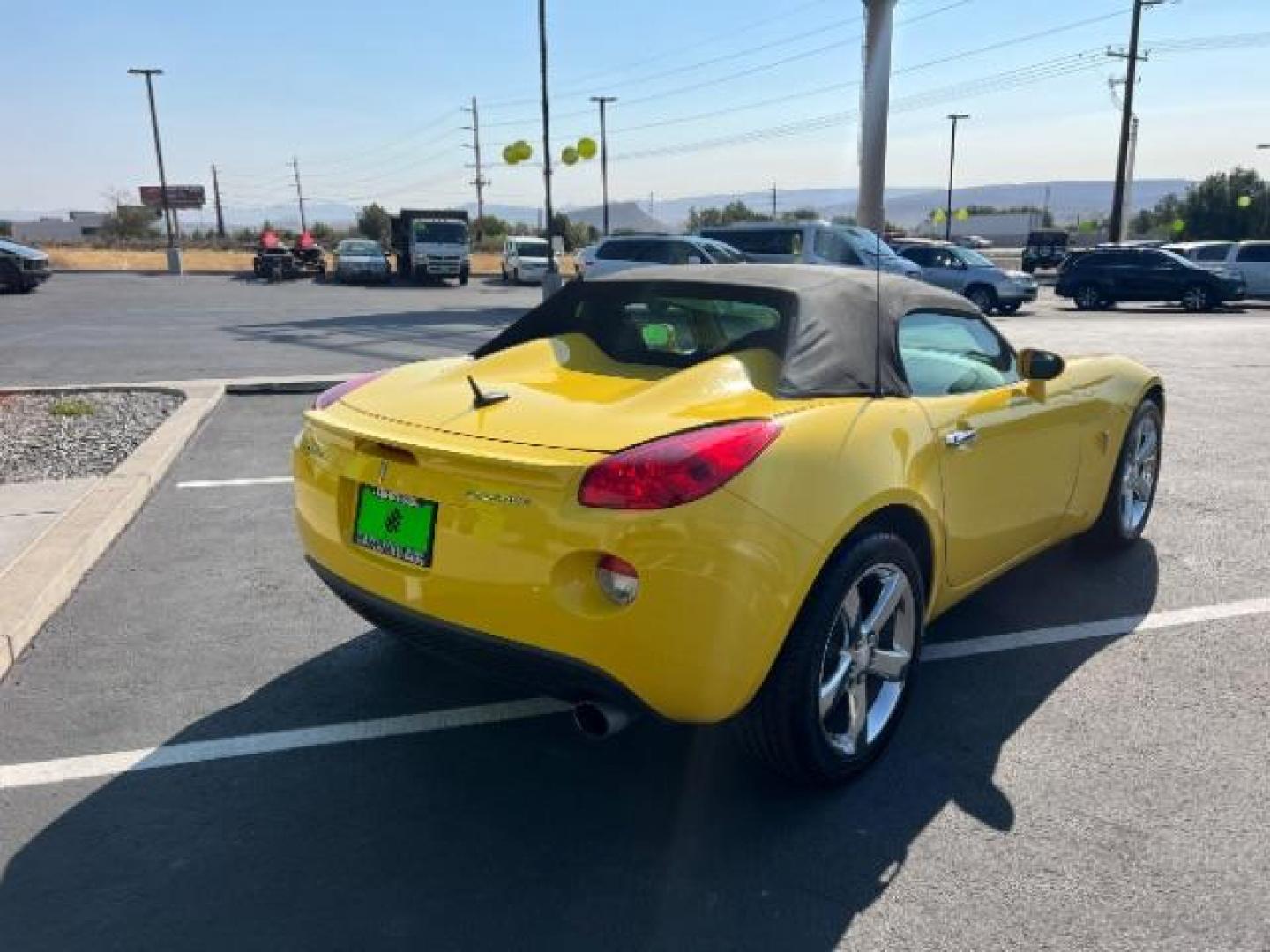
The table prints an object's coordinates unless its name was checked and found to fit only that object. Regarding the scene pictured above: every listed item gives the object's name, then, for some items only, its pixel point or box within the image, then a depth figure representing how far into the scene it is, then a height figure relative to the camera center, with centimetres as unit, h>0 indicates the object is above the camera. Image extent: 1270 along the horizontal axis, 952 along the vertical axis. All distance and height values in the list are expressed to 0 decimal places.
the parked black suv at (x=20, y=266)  2528 -70
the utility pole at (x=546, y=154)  2544 +212
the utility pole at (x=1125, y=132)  3744 +343
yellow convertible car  242 -71
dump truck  3469 -40
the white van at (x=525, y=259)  3631 -99
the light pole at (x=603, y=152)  5350 +415
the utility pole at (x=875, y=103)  2616 +331
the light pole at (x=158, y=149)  4312 +382
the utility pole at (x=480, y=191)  6781 +301
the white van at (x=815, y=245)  1878 -32
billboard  6452 +263
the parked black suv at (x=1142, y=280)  2344 -137
